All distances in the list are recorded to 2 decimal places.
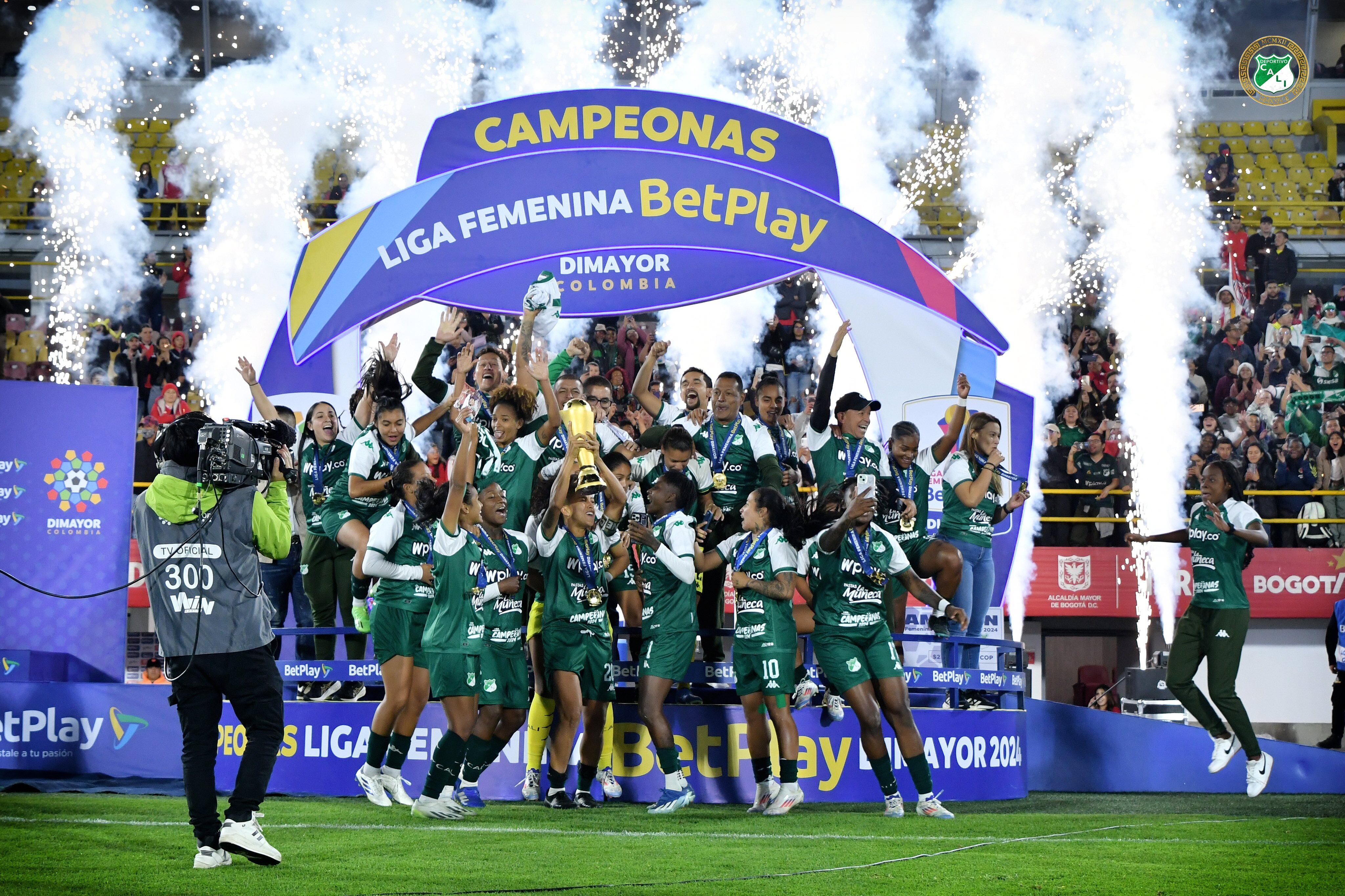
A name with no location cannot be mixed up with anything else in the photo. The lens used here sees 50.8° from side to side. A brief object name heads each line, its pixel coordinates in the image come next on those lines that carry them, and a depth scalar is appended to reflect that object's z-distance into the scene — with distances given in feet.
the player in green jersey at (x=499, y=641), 24.62
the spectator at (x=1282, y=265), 64.69
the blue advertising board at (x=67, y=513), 33.40
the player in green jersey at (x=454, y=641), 24.23
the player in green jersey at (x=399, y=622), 25.72
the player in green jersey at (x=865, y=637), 25.39
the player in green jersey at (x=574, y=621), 25.71
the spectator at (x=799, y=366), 57.98
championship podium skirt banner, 28.32
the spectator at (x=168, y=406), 50.90
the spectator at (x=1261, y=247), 65.46
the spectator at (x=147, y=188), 74.18
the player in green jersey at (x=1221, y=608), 32.17
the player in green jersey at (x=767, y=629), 25.89
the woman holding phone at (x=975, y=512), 31.24
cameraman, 18.42
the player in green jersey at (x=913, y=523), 30.35
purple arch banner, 33.86
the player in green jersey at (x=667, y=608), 25.86
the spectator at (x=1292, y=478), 49.96
